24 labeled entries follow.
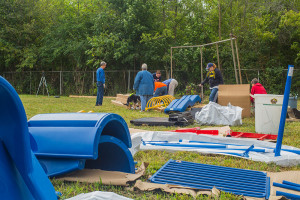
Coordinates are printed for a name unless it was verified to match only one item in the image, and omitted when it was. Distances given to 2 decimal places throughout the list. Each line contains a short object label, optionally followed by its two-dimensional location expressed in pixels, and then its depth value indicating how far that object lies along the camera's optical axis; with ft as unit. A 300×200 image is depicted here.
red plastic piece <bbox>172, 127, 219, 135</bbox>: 21.68
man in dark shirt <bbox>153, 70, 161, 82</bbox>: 46.39
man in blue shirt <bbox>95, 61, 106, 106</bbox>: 45.85
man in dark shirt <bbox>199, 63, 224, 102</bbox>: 36.63
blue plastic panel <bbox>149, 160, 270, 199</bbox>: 10.24
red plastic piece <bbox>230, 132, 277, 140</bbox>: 20.09
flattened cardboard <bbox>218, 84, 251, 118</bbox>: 32.45
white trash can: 21.34
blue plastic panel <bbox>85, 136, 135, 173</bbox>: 11.19
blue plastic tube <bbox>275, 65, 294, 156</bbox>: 14.14
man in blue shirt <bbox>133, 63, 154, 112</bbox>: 39.04
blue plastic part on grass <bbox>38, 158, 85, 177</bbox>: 9.81
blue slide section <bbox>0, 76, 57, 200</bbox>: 3.97
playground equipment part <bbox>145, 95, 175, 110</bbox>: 39.86
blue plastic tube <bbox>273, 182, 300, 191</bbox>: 10.20
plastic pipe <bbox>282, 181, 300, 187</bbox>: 10.55
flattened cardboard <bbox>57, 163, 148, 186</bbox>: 10.28
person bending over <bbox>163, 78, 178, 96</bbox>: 46.80
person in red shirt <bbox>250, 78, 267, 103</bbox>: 33.91
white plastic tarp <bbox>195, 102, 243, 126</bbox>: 27.09
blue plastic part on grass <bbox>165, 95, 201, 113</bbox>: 35.32
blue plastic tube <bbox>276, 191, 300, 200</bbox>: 9.51
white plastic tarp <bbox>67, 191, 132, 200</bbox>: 8.14
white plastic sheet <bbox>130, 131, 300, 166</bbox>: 14.02
